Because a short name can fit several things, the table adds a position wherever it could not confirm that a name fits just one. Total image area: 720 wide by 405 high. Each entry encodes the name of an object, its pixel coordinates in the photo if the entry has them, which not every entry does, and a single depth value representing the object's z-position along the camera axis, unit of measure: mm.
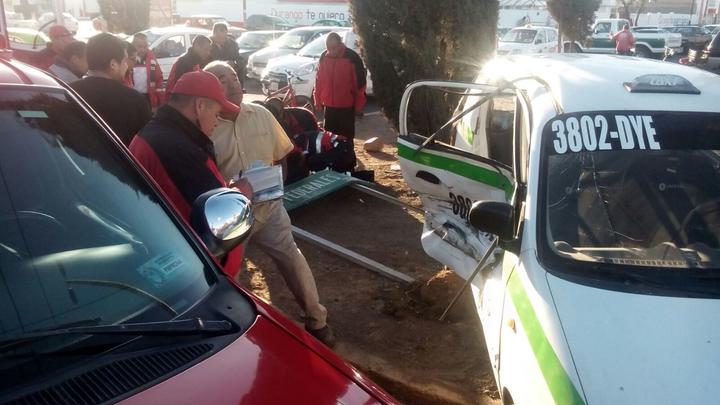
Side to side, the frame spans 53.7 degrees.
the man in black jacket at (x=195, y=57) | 7988
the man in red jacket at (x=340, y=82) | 8969
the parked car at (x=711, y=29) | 35603
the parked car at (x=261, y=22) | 35719
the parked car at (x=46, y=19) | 18466
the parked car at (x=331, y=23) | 29647
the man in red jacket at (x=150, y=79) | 10648
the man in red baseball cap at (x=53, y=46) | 7601
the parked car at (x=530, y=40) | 24781
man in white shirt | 4250
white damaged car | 2533
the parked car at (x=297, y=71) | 14086
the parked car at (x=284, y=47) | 18297
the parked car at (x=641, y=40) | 31453
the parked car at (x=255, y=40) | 21641
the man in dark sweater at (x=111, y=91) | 4875
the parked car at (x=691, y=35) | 32956
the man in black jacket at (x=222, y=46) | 10906
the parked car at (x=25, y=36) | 14480
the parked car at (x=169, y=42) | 17484
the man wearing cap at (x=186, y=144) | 3447
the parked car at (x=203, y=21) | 29844
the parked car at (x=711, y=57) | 18062
